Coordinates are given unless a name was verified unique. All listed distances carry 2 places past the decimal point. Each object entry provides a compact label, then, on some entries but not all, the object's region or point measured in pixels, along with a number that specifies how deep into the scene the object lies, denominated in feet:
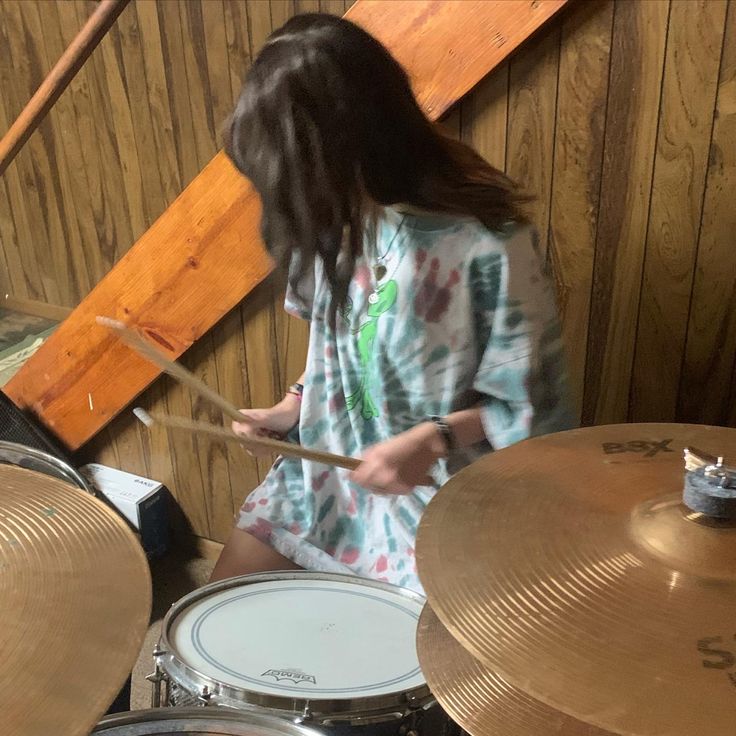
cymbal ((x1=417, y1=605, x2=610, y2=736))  2.68
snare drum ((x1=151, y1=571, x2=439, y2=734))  2.79
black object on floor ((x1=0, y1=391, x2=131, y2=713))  6.00
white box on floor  5.91
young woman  3.21
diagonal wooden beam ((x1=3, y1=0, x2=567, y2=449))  3.86
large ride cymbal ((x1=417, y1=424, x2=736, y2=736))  1.84
